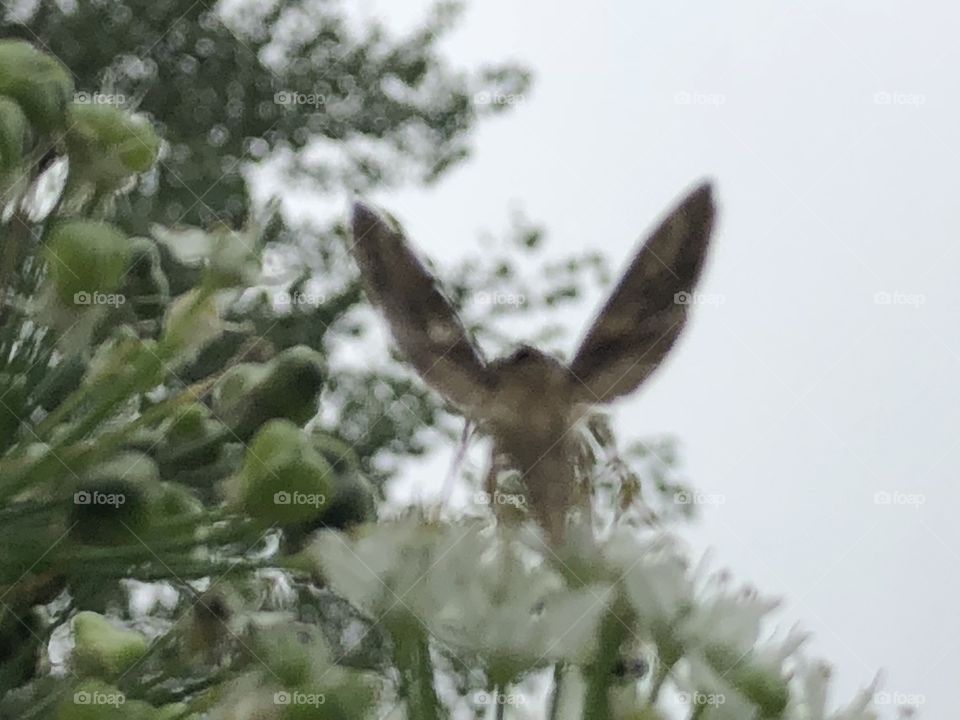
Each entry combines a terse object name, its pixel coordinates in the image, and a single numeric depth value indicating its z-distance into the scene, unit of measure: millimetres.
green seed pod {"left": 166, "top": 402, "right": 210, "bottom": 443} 281
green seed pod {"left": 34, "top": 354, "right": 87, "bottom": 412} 276
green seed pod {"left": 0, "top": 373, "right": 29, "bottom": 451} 271
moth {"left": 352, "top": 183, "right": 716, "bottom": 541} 286
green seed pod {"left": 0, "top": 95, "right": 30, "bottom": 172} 272
